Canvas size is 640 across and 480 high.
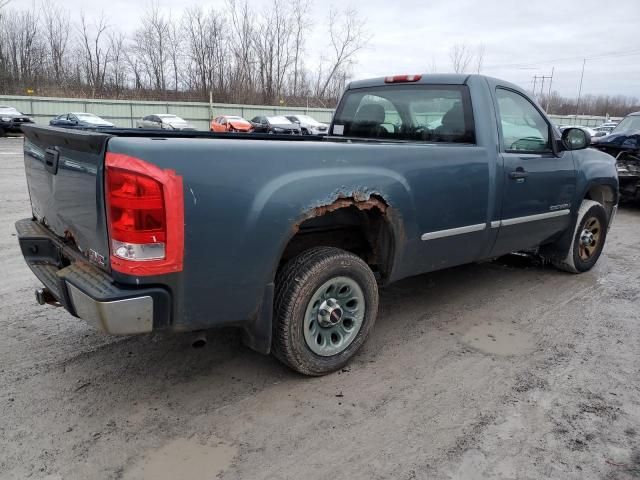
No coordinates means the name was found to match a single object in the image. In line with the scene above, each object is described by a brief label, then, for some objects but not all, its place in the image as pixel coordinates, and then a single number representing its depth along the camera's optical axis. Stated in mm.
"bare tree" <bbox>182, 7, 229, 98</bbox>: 51875
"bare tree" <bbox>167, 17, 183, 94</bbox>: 53469
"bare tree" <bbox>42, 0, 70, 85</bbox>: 48906
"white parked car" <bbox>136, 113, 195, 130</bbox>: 29450
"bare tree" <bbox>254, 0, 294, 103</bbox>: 52469
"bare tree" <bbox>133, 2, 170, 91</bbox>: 53312
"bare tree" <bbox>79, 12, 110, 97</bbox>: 50906
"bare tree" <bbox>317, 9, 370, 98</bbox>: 53094
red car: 28812
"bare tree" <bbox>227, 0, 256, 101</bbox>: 51656
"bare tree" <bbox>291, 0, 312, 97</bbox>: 53312
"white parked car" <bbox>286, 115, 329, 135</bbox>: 28172
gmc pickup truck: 2307
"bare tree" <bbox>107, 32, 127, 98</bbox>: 51900
